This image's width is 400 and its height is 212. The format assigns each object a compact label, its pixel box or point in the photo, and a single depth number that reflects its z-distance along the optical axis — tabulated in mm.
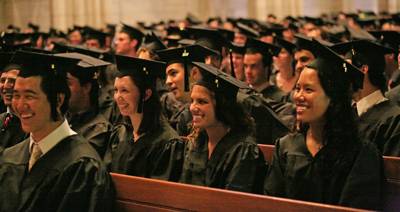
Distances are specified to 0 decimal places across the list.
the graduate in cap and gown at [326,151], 7516
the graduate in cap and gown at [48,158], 7328
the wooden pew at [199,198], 6723
